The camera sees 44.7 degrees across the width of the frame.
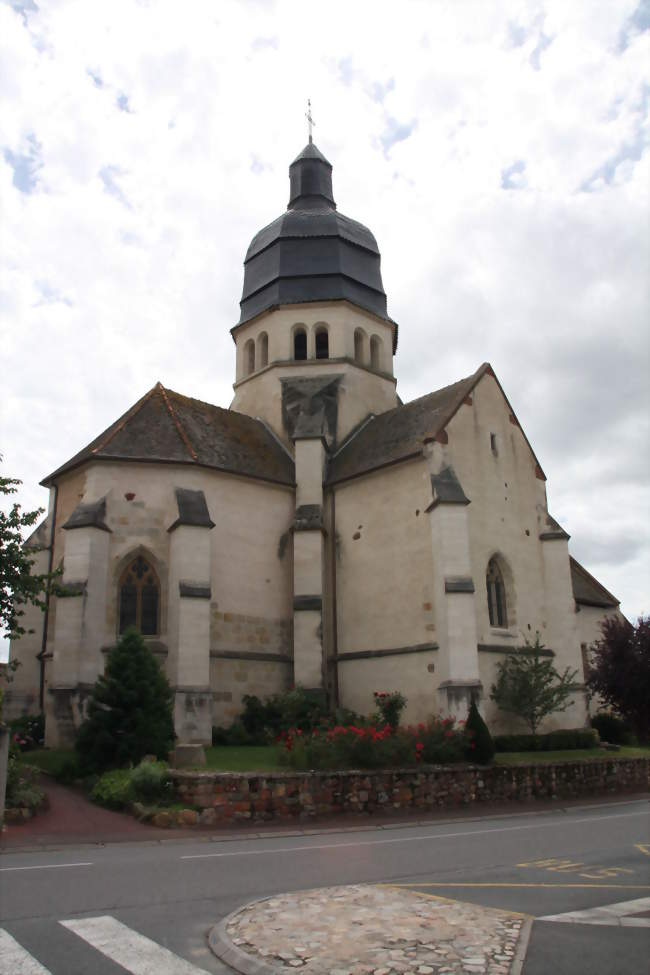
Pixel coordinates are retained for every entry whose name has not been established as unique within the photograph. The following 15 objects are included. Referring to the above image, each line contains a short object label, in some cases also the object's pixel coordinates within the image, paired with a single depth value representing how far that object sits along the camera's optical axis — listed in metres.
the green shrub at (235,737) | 22.00
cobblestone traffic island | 5.11
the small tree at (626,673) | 27.88
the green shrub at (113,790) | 15.59
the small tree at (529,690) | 22.66
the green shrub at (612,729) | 28.30
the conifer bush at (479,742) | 19.53
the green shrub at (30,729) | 21.44
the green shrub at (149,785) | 15.53
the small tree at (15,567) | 17.11
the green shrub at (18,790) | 14.62
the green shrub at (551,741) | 21.98
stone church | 21.84
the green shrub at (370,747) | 17.61
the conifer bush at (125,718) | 17.31
